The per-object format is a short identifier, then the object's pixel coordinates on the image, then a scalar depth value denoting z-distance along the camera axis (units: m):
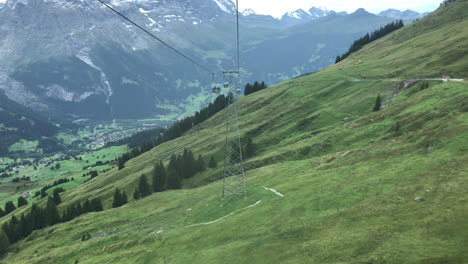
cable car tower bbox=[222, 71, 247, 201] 58.45
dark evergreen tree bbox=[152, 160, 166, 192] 129.25
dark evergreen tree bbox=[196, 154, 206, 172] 131.12
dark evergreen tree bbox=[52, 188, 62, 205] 158.04
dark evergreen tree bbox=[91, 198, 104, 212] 126.94
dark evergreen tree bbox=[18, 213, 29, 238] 125.69
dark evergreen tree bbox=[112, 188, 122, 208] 123.94
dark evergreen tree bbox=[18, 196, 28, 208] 198.15
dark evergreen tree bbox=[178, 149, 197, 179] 130.38
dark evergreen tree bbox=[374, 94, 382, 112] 109.46
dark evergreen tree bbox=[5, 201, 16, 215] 189.75
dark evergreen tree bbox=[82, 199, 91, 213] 126.93
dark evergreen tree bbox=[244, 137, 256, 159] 125.62
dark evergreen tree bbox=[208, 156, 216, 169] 130.00
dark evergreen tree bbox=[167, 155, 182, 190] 124.12
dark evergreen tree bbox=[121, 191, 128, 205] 124.38
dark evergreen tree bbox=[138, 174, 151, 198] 126.50
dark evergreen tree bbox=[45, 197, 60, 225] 128.75
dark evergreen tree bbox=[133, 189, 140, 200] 125.09
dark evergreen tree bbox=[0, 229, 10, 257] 110.75
